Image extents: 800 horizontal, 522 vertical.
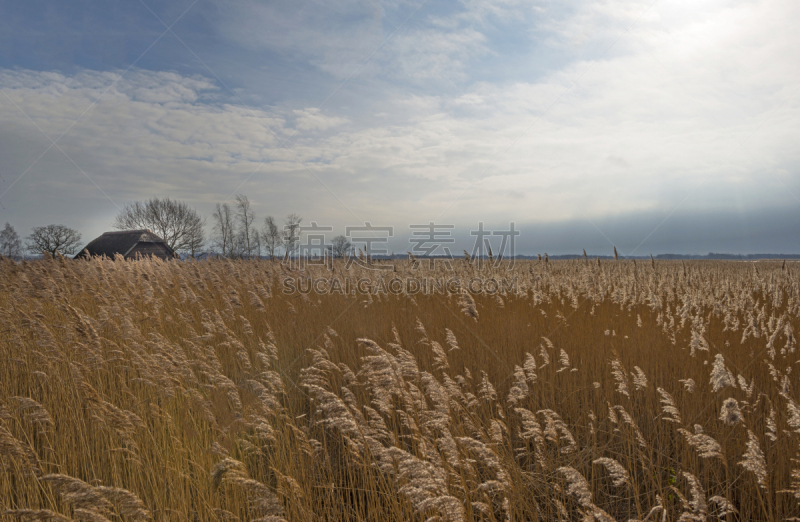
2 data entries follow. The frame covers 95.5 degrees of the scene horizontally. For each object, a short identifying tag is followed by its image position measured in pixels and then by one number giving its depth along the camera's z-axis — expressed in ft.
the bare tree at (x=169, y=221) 176.76
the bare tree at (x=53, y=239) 186.70
